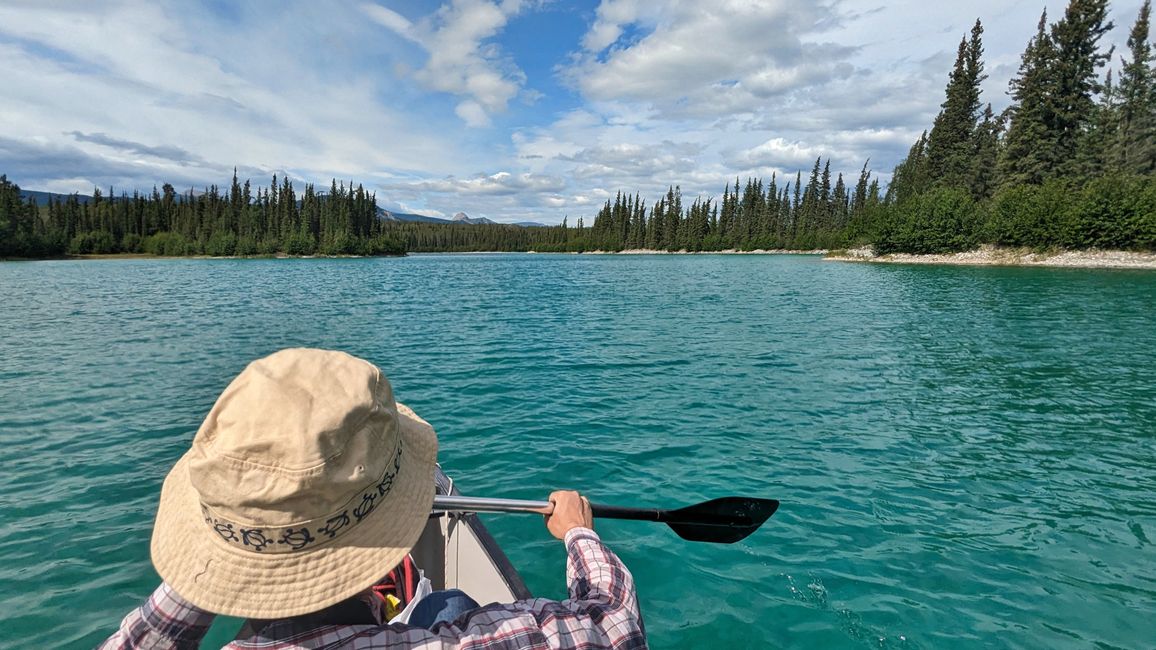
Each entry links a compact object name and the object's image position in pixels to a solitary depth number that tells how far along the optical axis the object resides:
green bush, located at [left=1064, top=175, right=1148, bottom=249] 50.00
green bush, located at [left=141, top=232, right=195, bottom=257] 121.62
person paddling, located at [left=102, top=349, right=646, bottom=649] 1.66
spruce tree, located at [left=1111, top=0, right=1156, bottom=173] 64.38
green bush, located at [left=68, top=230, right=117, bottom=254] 111.94
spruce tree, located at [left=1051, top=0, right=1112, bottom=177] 62.53
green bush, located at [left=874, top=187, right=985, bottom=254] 65.56
